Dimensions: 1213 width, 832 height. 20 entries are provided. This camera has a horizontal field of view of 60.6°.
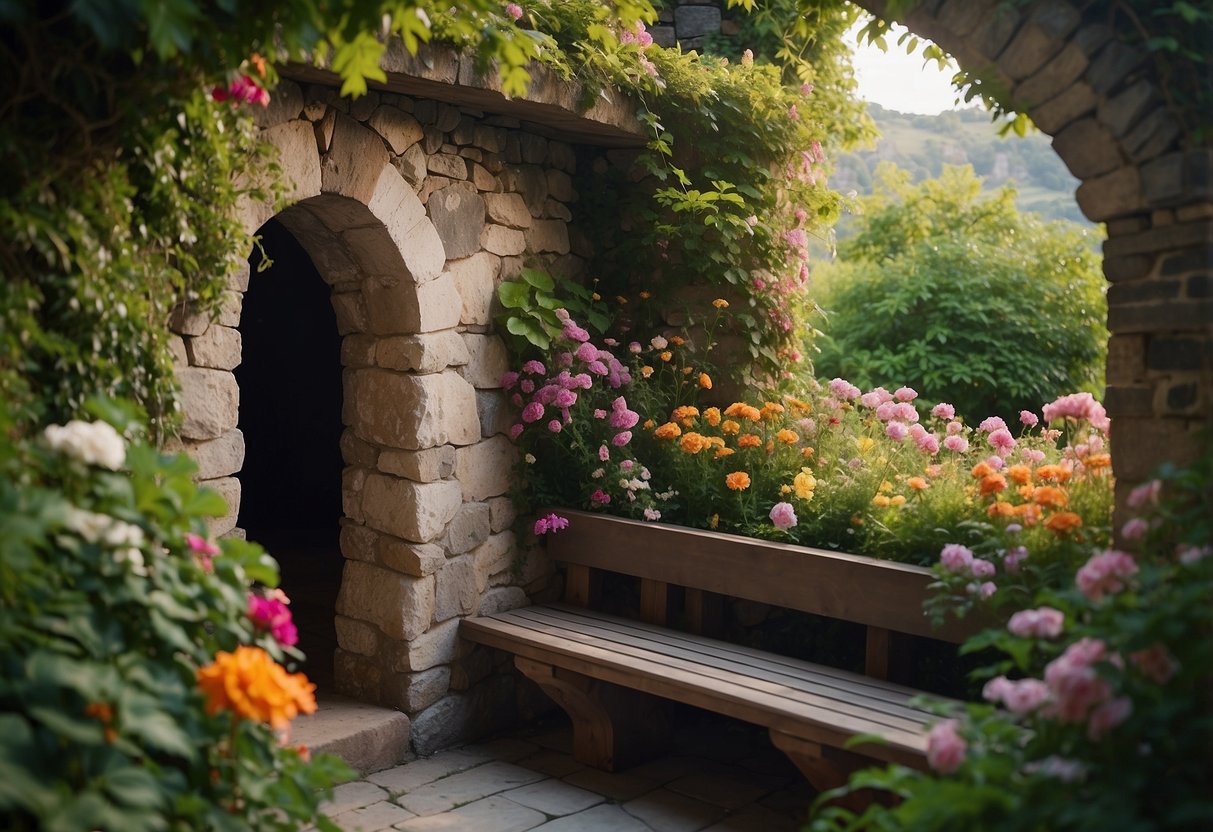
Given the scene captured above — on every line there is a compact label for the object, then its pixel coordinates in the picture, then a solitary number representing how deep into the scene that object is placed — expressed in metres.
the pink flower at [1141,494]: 2.57
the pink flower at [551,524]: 4.52
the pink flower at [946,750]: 2.23
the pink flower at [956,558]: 3.24
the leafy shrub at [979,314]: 9.09
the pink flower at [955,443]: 4.00
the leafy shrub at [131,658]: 1.98
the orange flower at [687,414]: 4.65
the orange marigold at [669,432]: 4.55
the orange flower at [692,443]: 4.41
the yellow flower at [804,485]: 4.08
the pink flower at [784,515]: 3.97
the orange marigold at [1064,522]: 3.16
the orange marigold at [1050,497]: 3.31
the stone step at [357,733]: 3.87
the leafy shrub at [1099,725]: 1.97
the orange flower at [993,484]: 3.50
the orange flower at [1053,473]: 3.54
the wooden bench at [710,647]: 3.40
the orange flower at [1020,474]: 3.44
